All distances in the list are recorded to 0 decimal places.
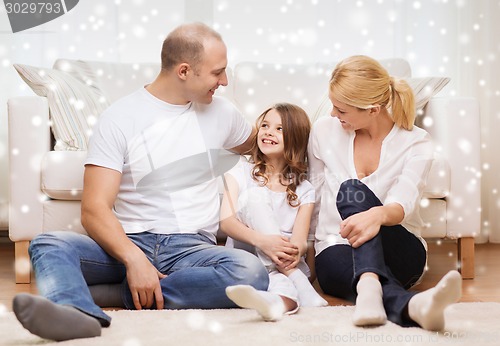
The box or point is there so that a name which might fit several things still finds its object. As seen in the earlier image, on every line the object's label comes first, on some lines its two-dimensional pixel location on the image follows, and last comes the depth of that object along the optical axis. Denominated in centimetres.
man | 358
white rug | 324
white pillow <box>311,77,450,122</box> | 447
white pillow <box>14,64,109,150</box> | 433
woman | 354
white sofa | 416
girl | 381
